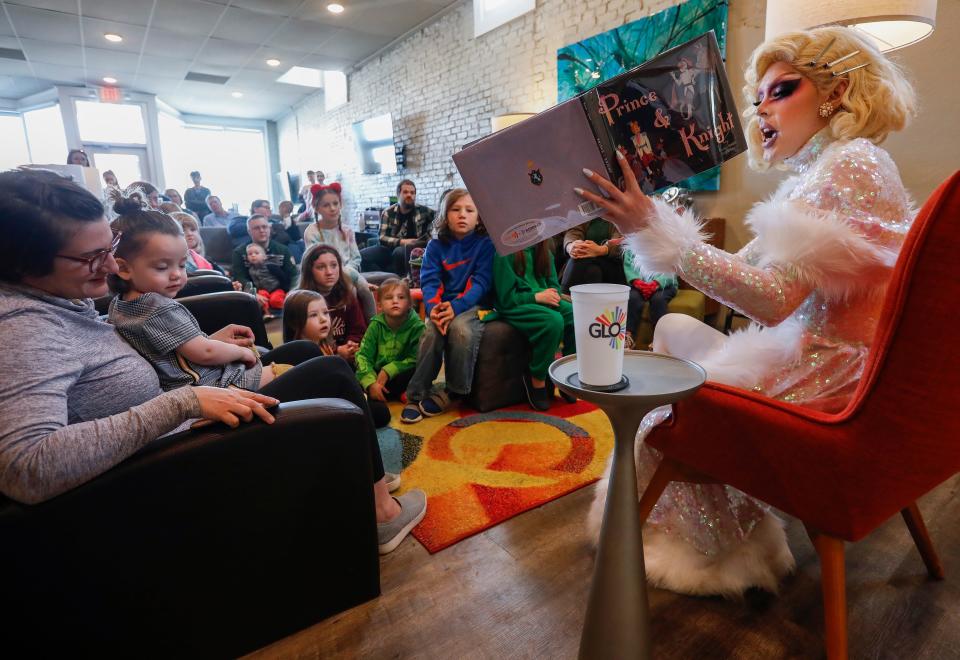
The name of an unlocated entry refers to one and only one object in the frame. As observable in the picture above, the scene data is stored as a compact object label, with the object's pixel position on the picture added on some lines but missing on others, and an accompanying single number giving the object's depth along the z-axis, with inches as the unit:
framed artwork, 135.7
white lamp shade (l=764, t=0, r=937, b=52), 72.1
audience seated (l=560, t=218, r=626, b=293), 134.6
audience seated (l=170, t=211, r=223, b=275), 127.5
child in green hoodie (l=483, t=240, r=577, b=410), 99.9
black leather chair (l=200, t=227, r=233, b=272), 220.7
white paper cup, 31.3
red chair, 27.7
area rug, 64.4
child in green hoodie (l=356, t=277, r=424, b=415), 103.7
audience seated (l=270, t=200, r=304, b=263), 236.7
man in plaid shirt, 211.5
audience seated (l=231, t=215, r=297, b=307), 158.2
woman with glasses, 31.5
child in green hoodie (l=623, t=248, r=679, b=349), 127.4
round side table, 33.7
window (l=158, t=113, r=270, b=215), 423.8
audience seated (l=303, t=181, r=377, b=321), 153.9
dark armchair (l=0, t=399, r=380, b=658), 33.5
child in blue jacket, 98.7
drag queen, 38.9
